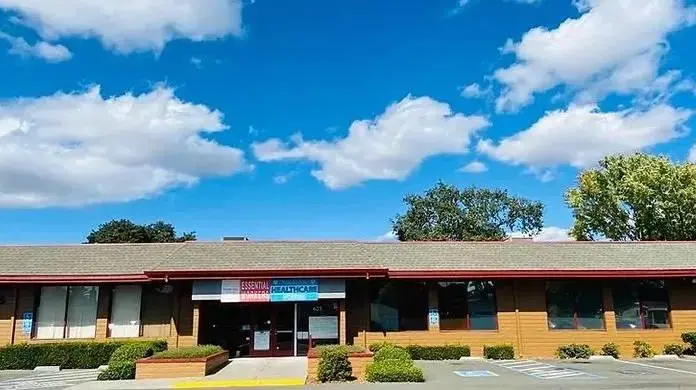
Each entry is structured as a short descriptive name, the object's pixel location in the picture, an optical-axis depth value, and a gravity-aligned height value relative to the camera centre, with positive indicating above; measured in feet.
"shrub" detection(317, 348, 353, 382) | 51.49 -4.55
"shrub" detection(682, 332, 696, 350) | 72.64 -3.09
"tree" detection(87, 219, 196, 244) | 177.95 +25.21
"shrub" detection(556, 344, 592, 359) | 71.61 -4.60
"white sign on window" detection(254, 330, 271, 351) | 71.46 -2.94
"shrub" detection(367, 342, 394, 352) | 65.05 -3.56
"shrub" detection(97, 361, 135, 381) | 55.31 -5.13
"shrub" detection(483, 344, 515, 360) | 70.59 -4.49
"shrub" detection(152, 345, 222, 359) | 56.08 -3.54
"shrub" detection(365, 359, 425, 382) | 50.19 -4.81
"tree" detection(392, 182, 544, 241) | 195.72 +32.88
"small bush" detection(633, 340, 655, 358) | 72.64 -4.48
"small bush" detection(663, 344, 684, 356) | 72.95 -4.42
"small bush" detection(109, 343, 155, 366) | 56.39 -3.56
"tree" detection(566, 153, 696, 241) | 131.54 +26.04
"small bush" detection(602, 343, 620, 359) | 72.63 -4.52
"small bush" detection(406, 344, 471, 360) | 70.44 -4.42
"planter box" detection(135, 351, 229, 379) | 55.06 -4.77
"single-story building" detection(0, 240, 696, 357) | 69.51 +1.90
